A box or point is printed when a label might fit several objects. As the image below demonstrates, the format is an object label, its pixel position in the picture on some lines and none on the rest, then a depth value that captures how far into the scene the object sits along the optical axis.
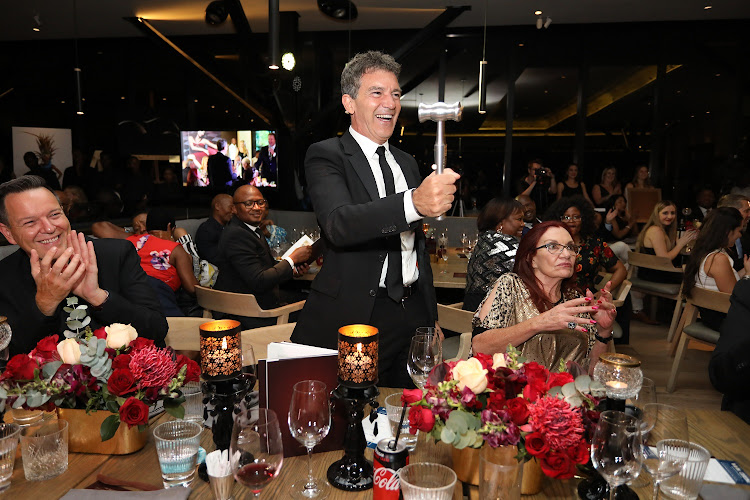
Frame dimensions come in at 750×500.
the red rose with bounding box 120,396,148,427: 1.30
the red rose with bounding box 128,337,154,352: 1.38
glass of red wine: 1.10
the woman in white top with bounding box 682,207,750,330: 3.86
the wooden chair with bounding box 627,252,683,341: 5.05
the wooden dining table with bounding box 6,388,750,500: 1.22
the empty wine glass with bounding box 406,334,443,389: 1.52
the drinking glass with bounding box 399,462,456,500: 1.01
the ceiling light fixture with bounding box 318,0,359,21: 6.84
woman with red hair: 2.16
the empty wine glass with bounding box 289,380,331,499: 1.20
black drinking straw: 1.14
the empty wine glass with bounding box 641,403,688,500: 1.16
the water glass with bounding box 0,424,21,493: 1.22
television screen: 8.70
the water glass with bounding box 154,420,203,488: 1.21
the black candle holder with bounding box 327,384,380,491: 1.25
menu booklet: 1.35
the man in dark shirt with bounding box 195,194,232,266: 4.63
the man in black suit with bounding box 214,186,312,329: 3.69
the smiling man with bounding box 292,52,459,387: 1.83
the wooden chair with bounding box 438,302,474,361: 2.56
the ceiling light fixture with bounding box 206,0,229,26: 6.95
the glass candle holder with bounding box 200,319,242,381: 1.29
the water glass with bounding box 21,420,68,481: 1.25
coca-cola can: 1.12
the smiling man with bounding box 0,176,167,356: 1.73
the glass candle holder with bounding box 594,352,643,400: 1.31
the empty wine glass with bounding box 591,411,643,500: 1.06
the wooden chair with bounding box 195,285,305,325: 3.54
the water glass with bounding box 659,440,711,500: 1.15
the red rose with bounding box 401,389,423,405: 1.19
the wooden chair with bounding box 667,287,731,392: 3.59
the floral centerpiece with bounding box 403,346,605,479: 1.08
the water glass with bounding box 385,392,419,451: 1.38
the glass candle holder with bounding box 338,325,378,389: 1.24
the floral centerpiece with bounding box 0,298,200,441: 1.30
